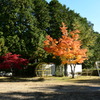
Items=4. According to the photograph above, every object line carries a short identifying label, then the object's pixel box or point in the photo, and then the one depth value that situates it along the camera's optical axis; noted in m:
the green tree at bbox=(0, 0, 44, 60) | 20.75
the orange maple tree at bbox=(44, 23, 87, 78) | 15.72
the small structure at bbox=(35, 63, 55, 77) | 20.83
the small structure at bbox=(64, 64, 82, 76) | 21.35
